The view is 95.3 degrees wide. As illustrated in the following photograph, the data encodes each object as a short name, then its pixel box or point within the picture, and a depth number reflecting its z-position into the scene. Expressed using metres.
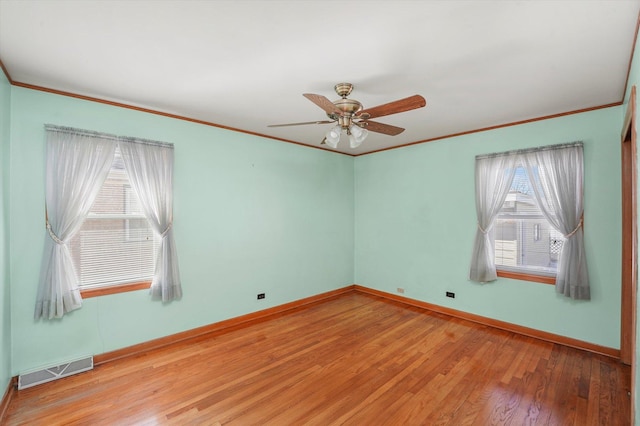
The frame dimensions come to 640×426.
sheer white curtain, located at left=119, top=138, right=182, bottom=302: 2.98
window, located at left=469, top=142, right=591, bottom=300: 3.07
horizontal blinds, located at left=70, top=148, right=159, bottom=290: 2.78
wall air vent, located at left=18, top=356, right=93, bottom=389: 2.42
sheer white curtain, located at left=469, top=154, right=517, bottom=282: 3.60
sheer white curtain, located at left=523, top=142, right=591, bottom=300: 3.04
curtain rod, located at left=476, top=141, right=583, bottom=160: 3.10
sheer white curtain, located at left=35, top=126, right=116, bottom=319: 2.53
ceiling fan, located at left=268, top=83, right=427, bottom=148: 2.11
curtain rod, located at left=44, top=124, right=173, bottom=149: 2.57
